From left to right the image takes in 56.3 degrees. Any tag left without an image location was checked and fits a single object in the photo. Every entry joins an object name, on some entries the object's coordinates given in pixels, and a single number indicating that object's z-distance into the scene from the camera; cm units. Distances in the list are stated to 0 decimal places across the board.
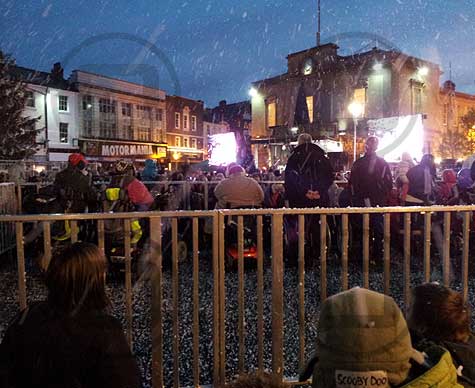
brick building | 5244
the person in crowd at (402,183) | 834
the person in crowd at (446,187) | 912
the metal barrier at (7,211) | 807
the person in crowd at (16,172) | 1340
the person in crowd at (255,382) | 216
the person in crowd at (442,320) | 200
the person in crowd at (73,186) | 741
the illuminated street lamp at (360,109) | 3214
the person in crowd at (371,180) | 720
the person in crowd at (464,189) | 821
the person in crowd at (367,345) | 159
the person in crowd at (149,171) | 1163
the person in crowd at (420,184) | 822
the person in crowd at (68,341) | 192
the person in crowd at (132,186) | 733
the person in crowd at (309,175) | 686
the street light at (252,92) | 4057
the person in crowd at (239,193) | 740
